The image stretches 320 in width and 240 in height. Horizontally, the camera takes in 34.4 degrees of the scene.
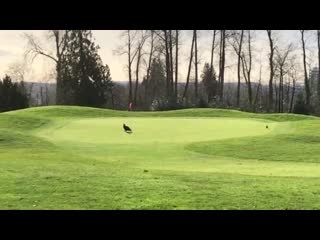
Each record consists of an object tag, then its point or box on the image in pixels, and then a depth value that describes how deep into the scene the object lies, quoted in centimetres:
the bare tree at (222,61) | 4744
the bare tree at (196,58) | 4707
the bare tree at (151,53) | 5016
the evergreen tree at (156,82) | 5464
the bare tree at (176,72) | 4844
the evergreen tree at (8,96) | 3931
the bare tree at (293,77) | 4884
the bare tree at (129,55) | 5023
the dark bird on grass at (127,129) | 1758
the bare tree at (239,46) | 4763
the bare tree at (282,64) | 4772
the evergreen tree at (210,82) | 5024
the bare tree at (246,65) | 4831
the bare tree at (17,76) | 5400
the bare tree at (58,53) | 4919
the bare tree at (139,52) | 5038
